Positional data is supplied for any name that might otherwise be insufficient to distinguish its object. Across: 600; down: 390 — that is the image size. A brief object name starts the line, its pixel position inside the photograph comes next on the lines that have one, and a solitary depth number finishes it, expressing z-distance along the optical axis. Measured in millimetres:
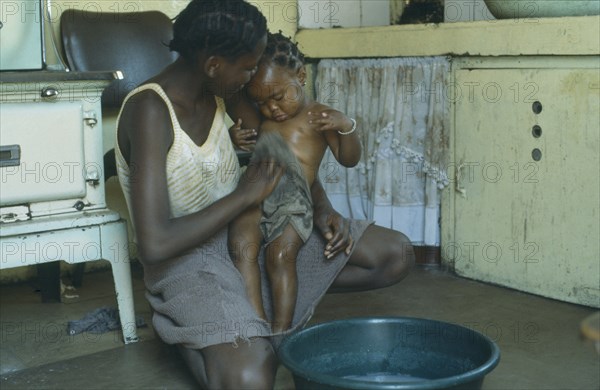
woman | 2287
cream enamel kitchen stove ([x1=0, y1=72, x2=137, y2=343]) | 2605
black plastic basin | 2322
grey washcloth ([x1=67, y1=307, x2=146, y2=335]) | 3064
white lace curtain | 3695
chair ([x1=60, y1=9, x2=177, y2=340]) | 3502
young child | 2568
